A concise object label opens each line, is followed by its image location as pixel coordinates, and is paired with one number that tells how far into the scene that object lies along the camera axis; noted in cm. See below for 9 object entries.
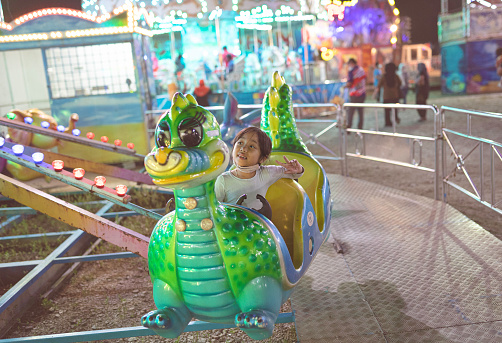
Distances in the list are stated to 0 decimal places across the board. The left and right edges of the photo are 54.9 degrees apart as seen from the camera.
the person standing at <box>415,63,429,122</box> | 1140
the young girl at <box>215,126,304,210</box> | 234
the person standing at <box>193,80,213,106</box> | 1141
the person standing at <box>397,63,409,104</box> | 1658
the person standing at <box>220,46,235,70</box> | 1408
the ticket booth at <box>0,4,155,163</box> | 782
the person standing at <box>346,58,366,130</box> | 1002
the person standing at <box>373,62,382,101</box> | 1975
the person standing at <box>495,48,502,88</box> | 1017
